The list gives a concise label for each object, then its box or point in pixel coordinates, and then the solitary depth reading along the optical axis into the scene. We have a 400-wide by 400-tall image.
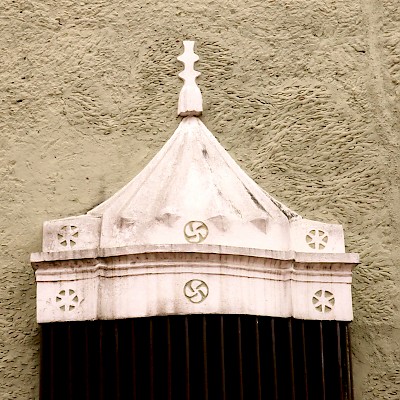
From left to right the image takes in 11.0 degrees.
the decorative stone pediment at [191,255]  8.17
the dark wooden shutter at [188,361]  8.05
